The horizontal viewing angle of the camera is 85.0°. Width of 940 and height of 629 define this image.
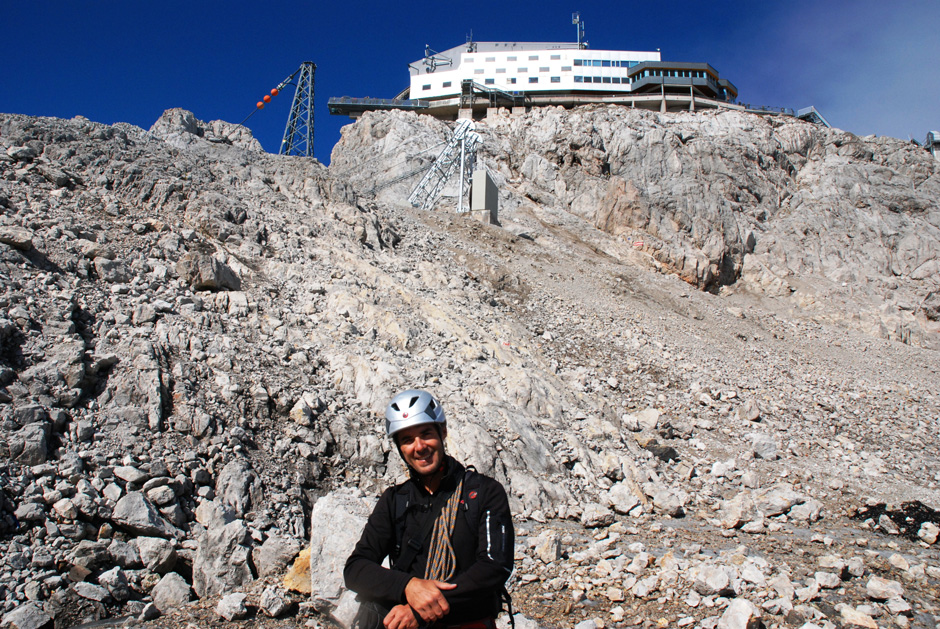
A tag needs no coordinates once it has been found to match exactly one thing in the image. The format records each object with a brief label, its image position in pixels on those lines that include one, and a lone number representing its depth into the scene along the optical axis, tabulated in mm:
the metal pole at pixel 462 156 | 28041
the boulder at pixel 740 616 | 4422
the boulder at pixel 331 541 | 4270
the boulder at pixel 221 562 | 4879
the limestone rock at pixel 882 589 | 4883
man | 2475
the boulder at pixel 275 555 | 5117
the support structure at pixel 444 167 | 33156
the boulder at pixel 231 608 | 4316
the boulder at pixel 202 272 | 10273
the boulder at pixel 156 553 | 5133
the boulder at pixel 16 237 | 8758
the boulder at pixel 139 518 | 5406
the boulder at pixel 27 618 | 4133
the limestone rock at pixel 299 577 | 4691
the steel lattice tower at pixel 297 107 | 38406
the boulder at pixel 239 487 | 6156
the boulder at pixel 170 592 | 4633
